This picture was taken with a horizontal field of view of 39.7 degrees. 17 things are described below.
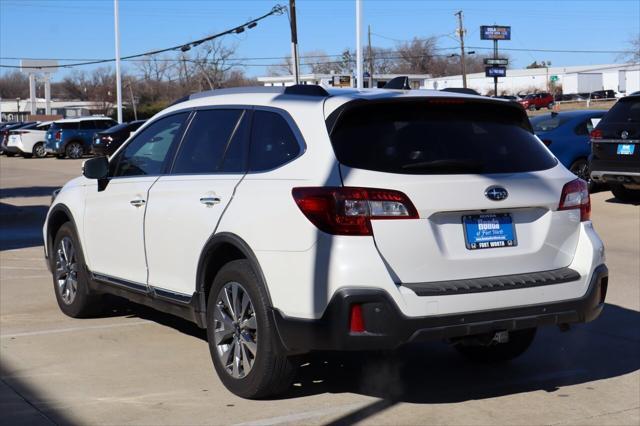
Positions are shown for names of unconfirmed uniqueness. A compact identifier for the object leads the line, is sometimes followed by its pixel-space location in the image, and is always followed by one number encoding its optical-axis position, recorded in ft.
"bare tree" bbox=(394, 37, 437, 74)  384.47
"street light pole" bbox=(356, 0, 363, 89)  97.50
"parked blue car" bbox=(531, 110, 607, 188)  56.08
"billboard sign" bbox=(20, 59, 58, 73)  267.55
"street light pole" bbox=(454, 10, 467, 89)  249.36
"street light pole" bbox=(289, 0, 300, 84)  132.98
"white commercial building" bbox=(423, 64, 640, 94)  325.95
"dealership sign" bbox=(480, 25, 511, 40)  296.92
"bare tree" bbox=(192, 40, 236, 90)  292.40
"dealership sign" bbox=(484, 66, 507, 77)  235.81
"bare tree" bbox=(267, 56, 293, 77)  323.51
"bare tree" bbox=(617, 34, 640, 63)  292.12
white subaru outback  15.71
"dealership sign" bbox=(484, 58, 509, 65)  239.50
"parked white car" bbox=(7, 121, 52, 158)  137.59
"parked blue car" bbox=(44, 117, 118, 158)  130.41
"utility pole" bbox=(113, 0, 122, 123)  147.02
